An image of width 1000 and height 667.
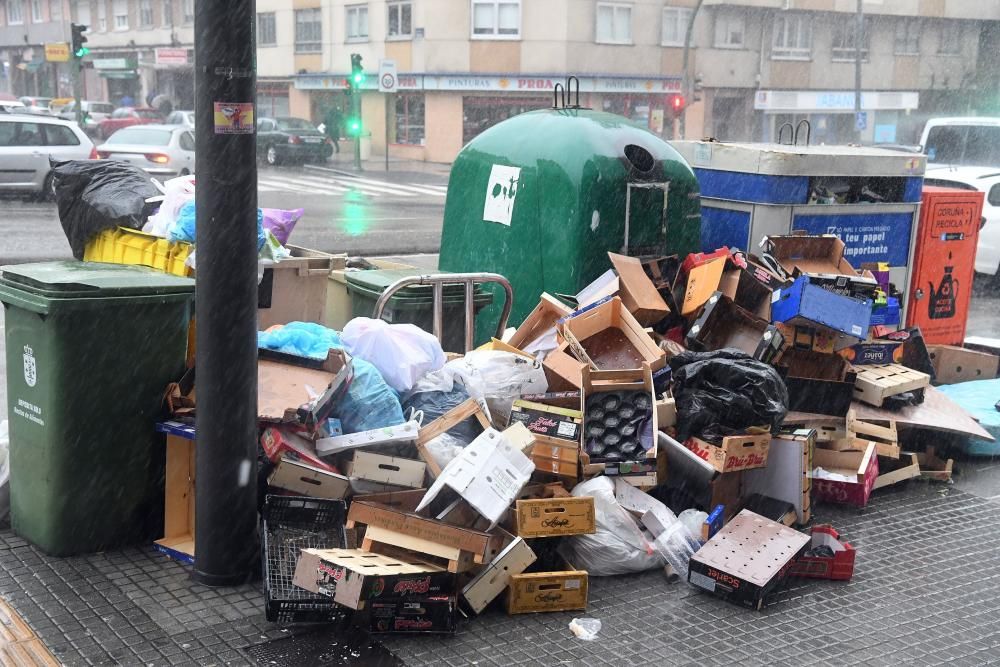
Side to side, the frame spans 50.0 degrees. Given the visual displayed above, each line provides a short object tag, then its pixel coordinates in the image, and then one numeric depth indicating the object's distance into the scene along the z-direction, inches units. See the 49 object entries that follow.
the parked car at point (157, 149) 823.7
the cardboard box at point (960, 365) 315.9
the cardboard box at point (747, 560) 180.9
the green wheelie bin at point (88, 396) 183.5
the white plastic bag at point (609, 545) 190.9
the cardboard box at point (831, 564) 192.4
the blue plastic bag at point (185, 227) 259.6
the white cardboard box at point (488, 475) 176.9
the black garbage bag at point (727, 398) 214.1
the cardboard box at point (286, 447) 190.1
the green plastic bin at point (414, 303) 249.8
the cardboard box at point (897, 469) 241.1
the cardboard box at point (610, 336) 230.2
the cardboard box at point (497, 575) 172.4
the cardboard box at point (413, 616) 164.2
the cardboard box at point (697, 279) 250.8
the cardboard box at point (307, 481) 186.5
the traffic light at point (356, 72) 1269.7
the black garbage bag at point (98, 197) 291.4
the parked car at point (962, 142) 605.0
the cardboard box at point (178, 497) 191.6
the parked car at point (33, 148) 715.4
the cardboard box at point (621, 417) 205.2
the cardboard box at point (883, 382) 254.4
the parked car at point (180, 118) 1323.8
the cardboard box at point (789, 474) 216.7
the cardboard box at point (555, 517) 181.2
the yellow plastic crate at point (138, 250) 262.1
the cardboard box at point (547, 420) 201.6
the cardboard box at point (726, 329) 245.3
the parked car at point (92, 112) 1464.1
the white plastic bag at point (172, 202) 271.1
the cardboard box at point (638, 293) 246.2
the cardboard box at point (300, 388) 191.8
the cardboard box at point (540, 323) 245.6
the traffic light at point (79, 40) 1147.3
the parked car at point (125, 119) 1387.8
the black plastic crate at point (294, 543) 164.2
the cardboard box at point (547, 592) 175.5
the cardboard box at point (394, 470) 188.4
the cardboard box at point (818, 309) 237.9
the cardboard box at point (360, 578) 160.1
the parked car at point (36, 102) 1636.6
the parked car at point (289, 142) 1279.5
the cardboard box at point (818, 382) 249.4
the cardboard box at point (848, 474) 228.8
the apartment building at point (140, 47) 1984.7
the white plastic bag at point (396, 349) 213.8
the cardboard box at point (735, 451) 206.7
